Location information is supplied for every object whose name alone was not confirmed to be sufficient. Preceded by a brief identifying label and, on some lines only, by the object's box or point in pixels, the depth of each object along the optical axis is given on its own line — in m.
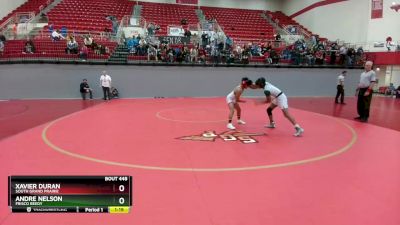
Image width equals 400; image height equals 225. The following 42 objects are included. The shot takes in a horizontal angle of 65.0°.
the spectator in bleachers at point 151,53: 18.30
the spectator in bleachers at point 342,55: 20.44
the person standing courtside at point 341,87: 15.45
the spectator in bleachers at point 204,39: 19.95
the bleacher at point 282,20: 29.19
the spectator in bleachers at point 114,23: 20.71
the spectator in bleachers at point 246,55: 19.31
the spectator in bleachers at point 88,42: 17.79
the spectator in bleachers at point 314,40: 21.90
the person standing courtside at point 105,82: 16.23
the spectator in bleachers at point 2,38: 17.17
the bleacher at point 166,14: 25.87
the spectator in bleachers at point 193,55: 18.86
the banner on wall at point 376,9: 22.61
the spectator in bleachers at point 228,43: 19.87
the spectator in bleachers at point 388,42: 21.27
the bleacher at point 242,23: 25.88
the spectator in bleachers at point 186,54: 18.72
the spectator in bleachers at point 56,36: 18.02
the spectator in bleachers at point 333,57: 20.36
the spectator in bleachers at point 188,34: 20.68
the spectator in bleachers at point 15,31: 17.94
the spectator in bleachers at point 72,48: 17.23
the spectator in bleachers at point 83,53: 17.17
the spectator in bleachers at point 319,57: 20.26
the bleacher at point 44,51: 16.84
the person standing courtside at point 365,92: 9.98
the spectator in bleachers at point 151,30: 21.08
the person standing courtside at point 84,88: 16.78
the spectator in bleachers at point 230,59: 19.23
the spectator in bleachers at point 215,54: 19.11
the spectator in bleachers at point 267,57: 19.75
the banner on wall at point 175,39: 20.21
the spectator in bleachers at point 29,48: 16.88
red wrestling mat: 3.65
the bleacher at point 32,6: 23.22
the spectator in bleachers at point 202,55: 18.97
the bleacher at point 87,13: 21.97
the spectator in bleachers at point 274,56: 19.88
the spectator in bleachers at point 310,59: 20.17
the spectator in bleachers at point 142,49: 18.30
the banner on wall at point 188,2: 31.58
